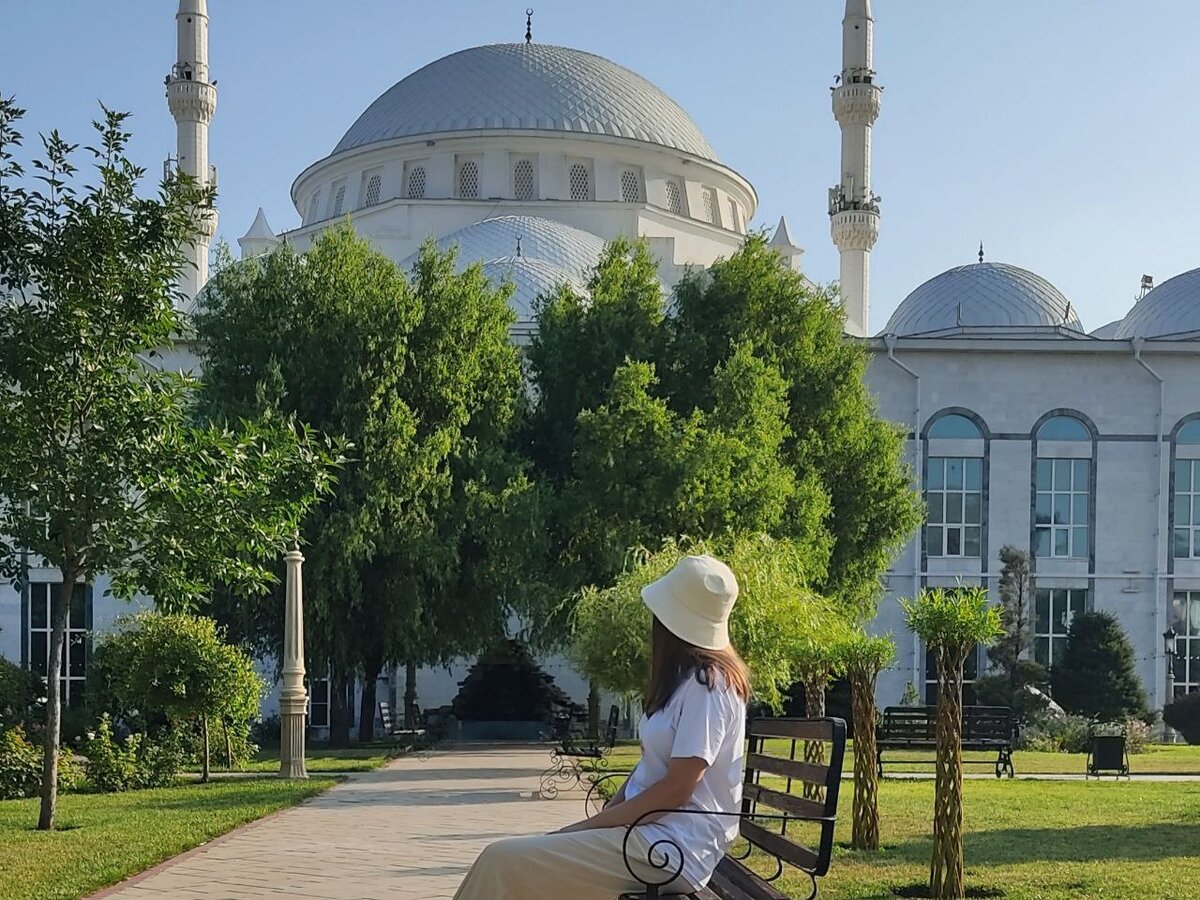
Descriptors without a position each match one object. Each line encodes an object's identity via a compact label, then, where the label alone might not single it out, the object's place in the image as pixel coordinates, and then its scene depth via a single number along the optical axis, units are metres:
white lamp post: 18.34
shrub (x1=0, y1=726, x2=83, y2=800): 16.27
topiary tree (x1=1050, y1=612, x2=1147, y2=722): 34.25
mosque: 39.28
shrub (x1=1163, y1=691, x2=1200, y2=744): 35.78
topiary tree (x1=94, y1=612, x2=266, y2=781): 17.59
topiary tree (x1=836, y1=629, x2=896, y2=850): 10.74
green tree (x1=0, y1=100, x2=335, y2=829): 11.74
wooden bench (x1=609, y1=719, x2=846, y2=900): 5.37
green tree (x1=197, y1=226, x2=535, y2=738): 25.00
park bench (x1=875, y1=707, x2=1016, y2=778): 20.62
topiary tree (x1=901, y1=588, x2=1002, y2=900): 8.70
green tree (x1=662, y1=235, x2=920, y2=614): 27.56
